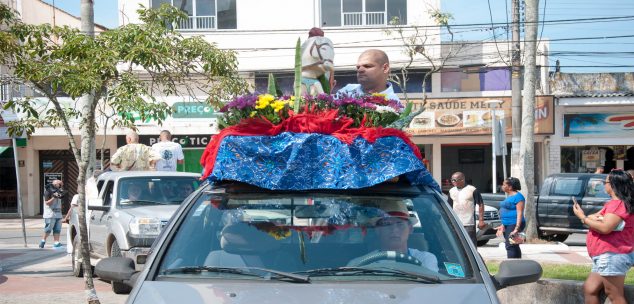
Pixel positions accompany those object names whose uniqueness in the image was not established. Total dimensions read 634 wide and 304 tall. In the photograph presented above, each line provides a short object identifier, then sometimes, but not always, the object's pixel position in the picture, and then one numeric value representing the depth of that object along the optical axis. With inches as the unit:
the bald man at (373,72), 258.2
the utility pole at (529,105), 677.3
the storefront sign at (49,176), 1216.2
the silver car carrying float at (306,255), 149.5
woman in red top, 281.0
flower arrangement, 188.7
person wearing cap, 172.0
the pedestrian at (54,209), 693.9
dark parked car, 701.3
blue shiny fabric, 175.2
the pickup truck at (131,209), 418.3
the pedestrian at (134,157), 511.2
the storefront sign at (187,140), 1152.8
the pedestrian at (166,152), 521.7
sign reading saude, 1103.0
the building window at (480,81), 1131.9
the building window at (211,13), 1135.6
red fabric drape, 181.9
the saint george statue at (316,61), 245.9
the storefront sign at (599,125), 1113.4
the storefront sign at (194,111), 1130.0
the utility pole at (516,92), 768.3
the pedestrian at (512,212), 488.4
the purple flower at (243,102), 191.6
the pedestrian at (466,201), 499.2
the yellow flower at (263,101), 188.2
